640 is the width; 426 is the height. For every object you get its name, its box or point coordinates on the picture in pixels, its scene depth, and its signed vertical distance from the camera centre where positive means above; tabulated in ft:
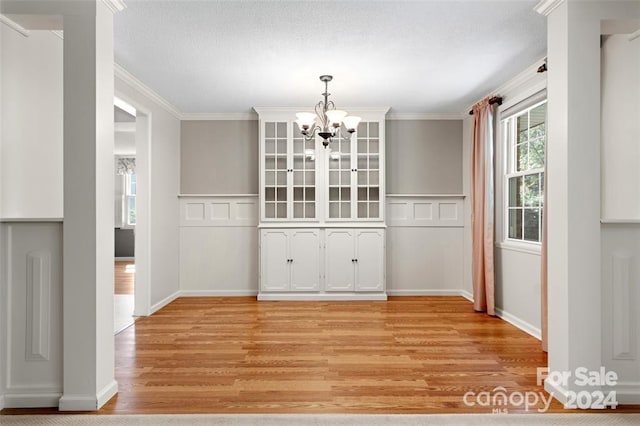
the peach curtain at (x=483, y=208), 14.33 +0.25
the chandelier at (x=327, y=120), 12.23 +3.00
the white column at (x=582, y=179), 7.55 +0.68
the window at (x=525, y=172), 12.41 +1.40
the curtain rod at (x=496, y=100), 13.96 +4.06
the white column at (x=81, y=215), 7.46 +0.00
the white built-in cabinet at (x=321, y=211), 16.99 +0.16
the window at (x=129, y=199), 31.86 +1.30
